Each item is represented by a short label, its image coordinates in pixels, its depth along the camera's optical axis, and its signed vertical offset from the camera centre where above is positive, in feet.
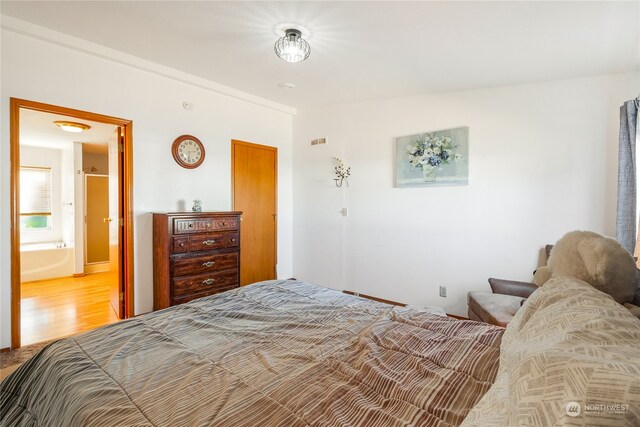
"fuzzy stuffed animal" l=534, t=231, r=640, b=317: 3.35 -0.72
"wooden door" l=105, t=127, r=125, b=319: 10.02 -0.62
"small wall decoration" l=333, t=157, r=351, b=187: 13.34 +1.61
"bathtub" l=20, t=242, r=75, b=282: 15.33 -2.96
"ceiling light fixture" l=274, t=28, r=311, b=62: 7.43 +4.09
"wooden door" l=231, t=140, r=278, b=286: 12.94 +0.13
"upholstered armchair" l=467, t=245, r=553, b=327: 7.33 -2.59
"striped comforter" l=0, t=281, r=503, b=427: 2.74 -1.90
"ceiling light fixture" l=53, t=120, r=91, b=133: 12.78 +3.64
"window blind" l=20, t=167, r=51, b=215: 17.78 +0.98
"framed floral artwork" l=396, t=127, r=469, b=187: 10.62 +1.83
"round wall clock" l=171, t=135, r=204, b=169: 10.82 +2.11
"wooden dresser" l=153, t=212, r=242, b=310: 9.41 -1.66
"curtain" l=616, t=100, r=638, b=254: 7.95 +0.70
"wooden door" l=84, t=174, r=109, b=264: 17.70 -0.70
